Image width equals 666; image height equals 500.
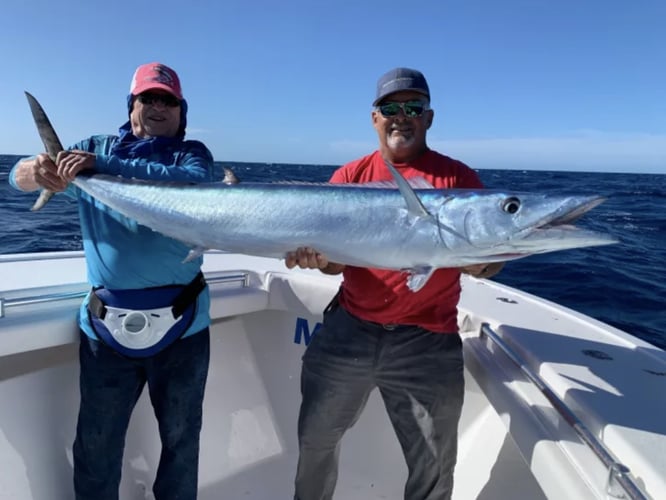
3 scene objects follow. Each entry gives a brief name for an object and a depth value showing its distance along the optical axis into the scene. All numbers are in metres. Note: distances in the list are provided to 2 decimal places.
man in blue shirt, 2.26
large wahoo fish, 1.96
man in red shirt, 2.27
